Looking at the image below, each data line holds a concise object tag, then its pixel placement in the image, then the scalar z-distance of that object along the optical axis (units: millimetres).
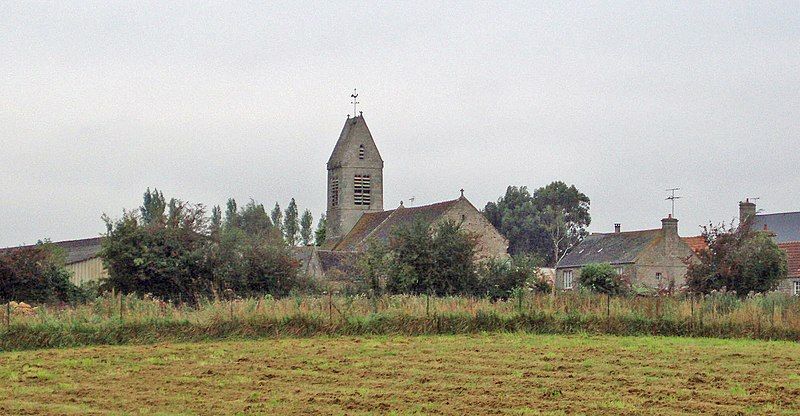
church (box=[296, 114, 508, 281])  93625
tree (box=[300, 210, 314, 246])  142912
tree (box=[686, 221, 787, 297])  53719
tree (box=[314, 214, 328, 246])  103812
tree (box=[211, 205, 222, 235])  49025
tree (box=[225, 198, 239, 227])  134500
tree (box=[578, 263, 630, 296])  60375
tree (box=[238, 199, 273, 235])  133000
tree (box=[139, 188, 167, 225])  118438
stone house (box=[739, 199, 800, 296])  82250
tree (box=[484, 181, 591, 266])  125062
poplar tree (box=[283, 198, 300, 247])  144250
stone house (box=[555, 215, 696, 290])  75062
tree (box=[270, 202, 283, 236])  146000
